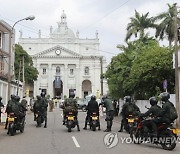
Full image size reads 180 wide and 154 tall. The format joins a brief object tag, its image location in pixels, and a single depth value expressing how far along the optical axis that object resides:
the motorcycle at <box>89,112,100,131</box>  12.40
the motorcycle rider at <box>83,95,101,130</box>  12.58
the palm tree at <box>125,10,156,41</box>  34.04
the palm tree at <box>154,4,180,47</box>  31.17
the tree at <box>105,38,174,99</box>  19.28
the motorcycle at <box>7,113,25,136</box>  10.90
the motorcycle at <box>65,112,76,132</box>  11.96
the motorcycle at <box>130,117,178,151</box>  7.88
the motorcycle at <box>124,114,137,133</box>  11.18
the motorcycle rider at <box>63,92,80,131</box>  12.07
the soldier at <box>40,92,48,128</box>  13.71
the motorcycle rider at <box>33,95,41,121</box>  13.67
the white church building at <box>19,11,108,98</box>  72.60
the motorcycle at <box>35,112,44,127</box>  14.04
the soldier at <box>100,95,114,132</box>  12.40
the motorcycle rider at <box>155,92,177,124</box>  8.01
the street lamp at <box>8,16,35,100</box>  17.69
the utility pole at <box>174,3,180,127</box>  14.27
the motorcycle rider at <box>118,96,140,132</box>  11.27
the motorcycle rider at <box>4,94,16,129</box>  11.19
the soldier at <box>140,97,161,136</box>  8.21
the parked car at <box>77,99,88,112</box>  37.61
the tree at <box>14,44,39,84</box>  50.51
